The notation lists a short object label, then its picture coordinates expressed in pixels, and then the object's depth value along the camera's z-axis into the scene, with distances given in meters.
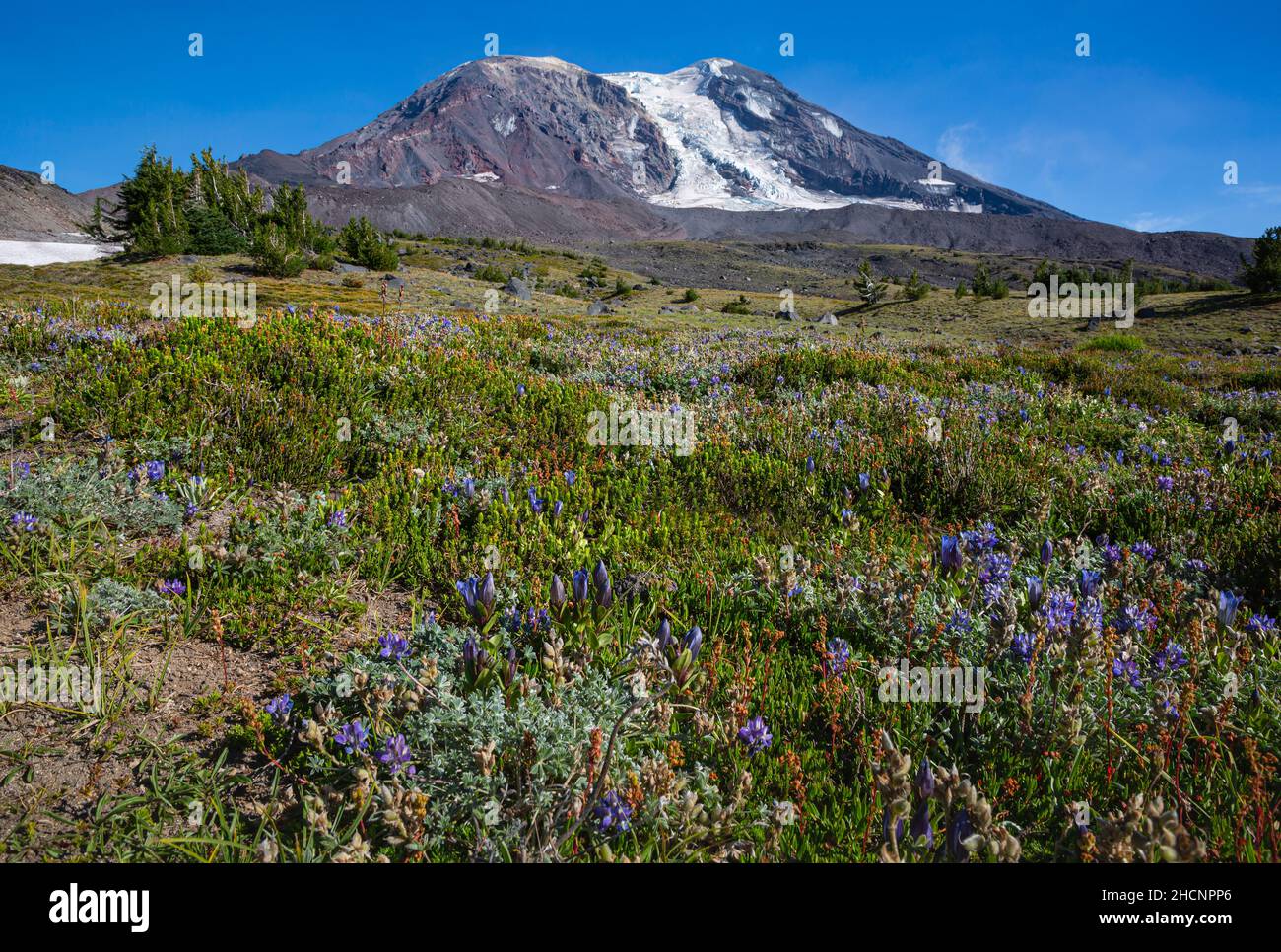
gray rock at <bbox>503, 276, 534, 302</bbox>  26.43
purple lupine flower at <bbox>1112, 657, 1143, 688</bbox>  2.55
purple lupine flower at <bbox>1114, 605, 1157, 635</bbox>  2.92
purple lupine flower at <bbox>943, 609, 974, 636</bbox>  2.99
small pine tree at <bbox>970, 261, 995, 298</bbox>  36.44
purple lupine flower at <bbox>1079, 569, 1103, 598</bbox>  3.09
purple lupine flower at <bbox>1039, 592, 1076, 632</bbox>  2.76
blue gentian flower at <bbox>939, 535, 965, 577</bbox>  3.49
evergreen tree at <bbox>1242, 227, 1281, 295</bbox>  28.00
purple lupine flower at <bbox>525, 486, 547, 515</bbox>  4.16
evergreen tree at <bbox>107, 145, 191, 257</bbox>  34.12
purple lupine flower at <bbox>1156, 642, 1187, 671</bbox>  2.66
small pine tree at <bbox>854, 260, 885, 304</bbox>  37.31
